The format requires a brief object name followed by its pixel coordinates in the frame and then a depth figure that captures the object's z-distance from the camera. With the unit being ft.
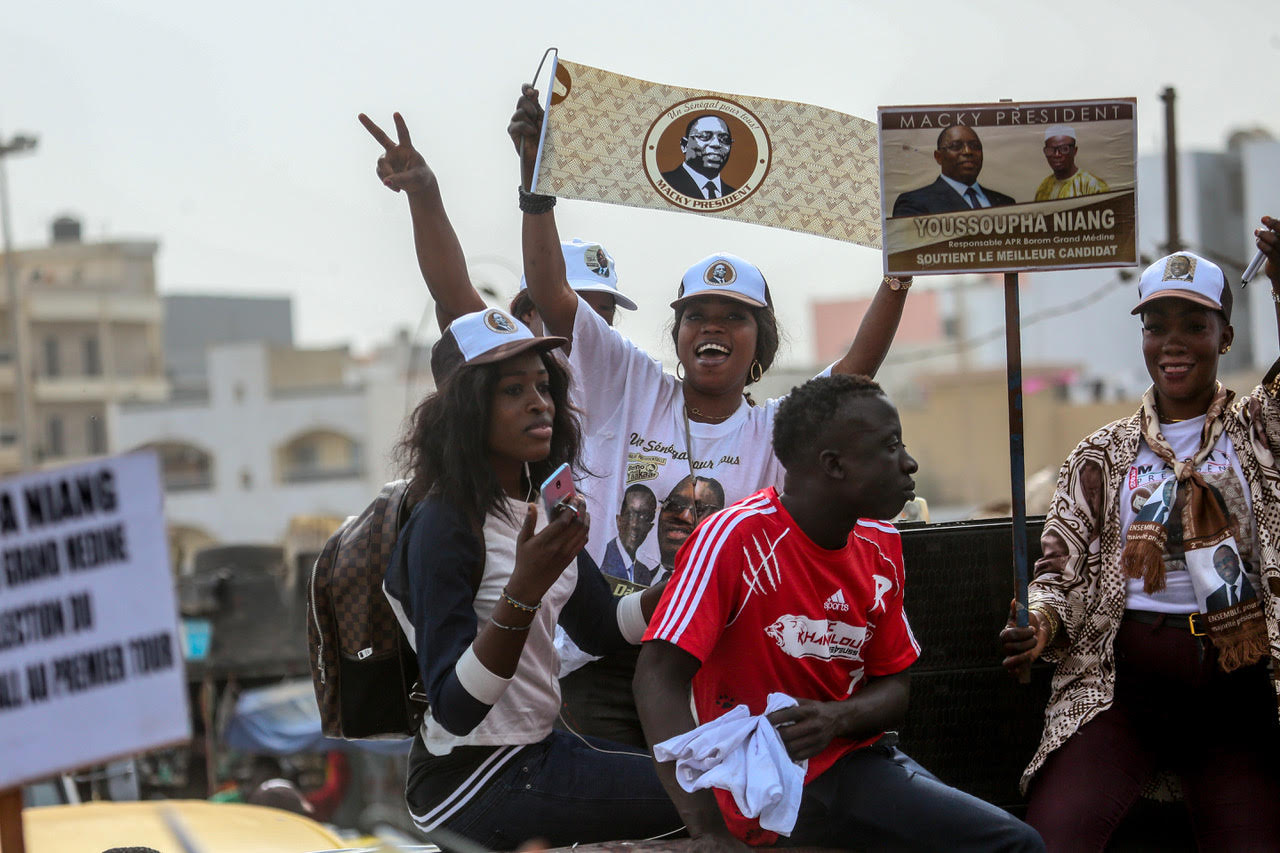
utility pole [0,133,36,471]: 128.57
